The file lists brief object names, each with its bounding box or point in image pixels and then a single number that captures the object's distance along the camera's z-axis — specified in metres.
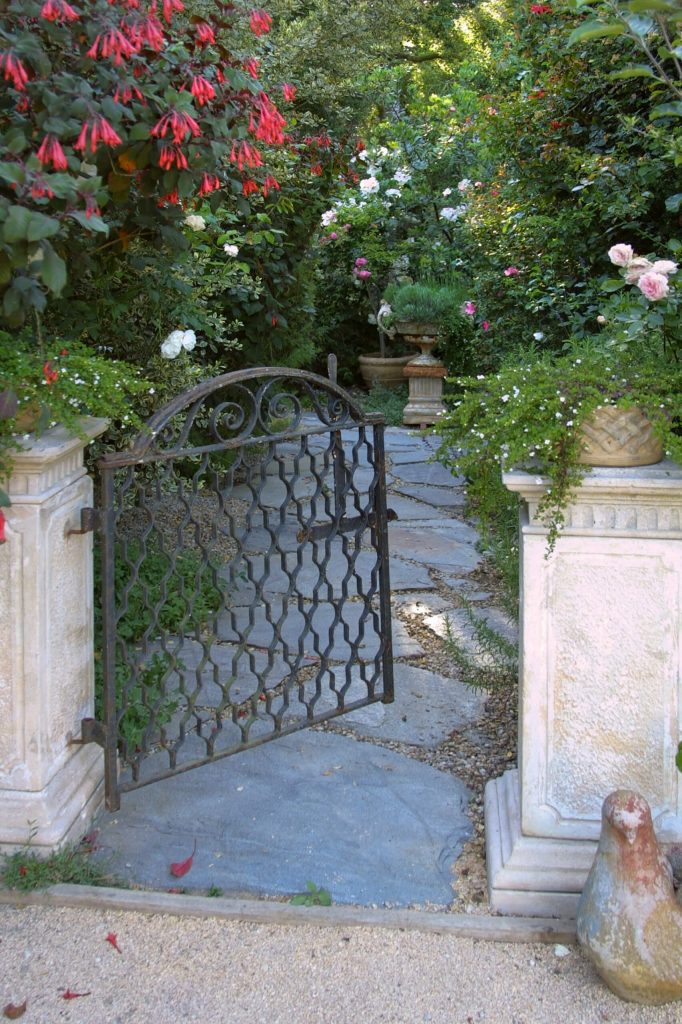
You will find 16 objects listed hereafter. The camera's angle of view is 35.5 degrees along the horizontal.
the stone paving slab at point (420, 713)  3.28
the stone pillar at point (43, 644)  2.35
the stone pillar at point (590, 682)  2.25
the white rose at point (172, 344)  3.81
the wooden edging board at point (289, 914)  2.29
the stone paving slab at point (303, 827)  2.49
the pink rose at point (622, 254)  2.38
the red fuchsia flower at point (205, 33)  2.22
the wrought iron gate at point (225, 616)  2.59
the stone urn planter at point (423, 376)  9.17
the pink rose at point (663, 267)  2.27
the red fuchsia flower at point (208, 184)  2.33
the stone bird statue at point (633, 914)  2.02
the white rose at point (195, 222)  3.49
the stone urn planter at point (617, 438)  2.20
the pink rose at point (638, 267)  2.32
